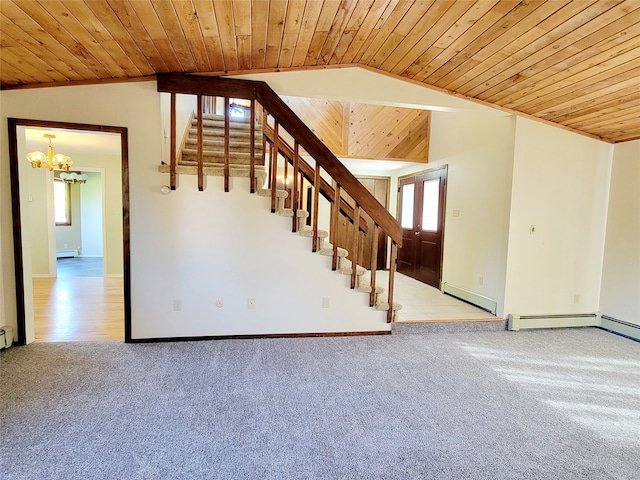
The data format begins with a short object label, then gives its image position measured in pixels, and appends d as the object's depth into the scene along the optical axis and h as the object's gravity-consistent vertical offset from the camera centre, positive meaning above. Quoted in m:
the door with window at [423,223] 5.43 -0.09
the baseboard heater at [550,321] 3.84 -1.22
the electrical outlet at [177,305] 3.22 -0.93
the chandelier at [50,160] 4.47 +0.71
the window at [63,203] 8.83 +0.17
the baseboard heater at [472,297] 4.08 -1.09
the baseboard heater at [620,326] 3.69 -1.23
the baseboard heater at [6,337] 2.90 -1.18
